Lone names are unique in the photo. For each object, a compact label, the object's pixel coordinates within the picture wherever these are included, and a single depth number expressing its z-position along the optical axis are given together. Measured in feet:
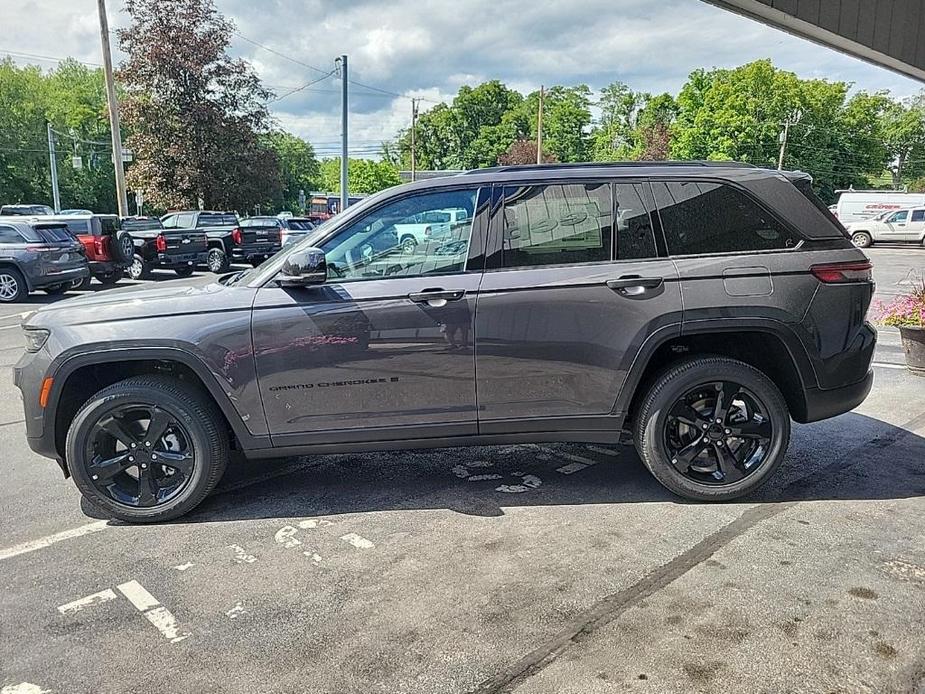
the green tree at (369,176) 222.28
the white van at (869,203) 110.93
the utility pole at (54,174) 148.15
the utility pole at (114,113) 75.82
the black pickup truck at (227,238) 63.98
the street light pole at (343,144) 77.10
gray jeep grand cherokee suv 11.58
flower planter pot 22.11
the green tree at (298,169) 257.34
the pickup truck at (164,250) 57.47
